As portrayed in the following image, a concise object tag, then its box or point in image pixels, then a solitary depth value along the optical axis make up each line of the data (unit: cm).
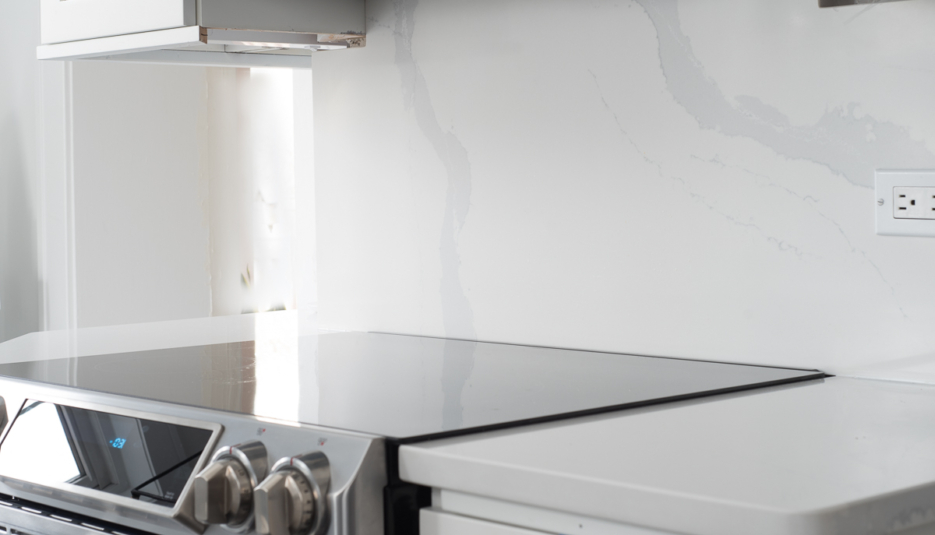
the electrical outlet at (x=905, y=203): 204
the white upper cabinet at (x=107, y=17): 229
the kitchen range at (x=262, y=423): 180
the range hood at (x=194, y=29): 230
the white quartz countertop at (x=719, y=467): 164
